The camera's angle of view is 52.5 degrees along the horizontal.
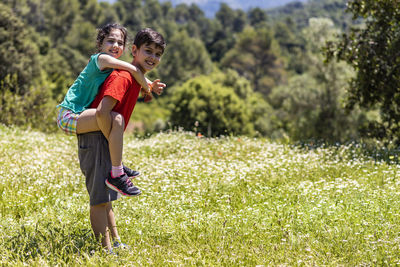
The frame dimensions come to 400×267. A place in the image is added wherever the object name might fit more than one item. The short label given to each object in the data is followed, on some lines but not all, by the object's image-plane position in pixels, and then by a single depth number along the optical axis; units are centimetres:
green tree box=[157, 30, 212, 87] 8675
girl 393
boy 388
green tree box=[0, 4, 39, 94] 2472
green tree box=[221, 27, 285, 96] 8831
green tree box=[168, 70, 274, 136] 4331
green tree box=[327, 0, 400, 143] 1051
